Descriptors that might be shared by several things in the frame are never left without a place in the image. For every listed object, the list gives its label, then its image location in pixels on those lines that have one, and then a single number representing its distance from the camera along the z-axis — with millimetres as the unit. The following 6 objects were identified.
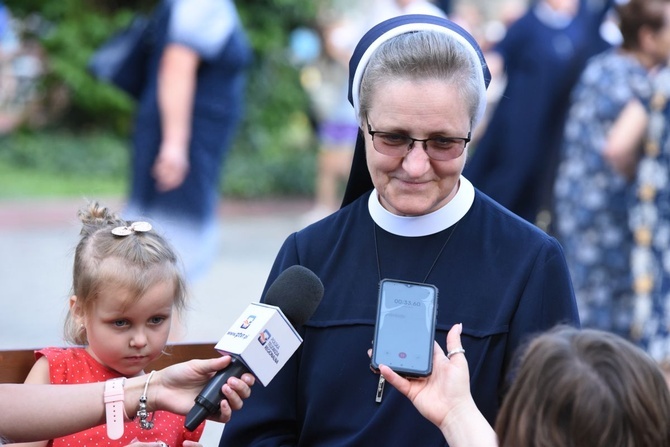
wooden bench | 6574
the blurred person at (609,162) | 13148
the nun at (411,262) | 6102
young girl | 6441
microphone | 5195
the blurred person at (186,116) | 13180
